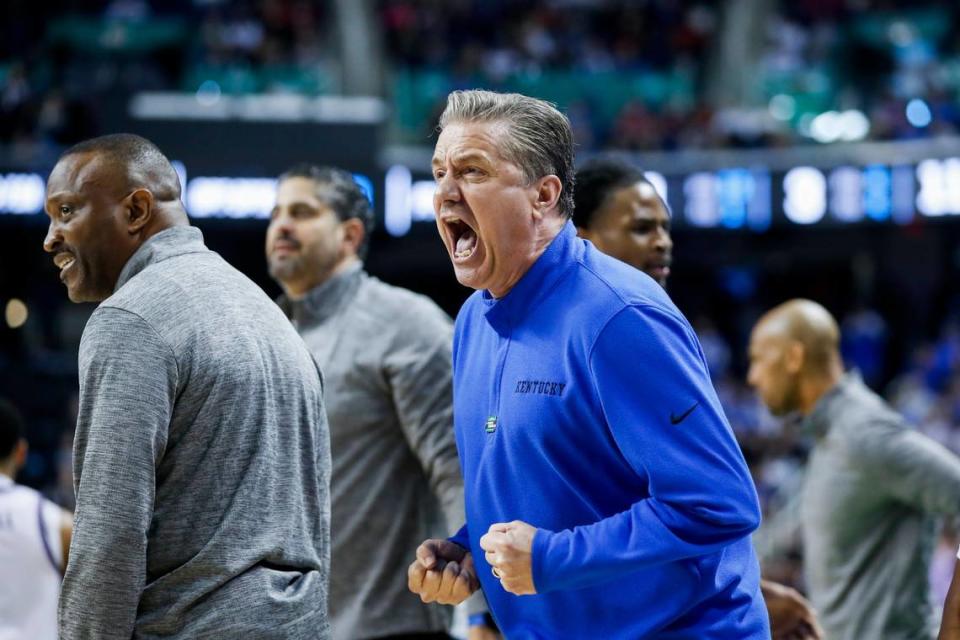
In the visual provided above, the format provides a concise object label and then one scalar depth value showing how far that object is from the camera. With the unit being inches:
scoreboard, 548.7
